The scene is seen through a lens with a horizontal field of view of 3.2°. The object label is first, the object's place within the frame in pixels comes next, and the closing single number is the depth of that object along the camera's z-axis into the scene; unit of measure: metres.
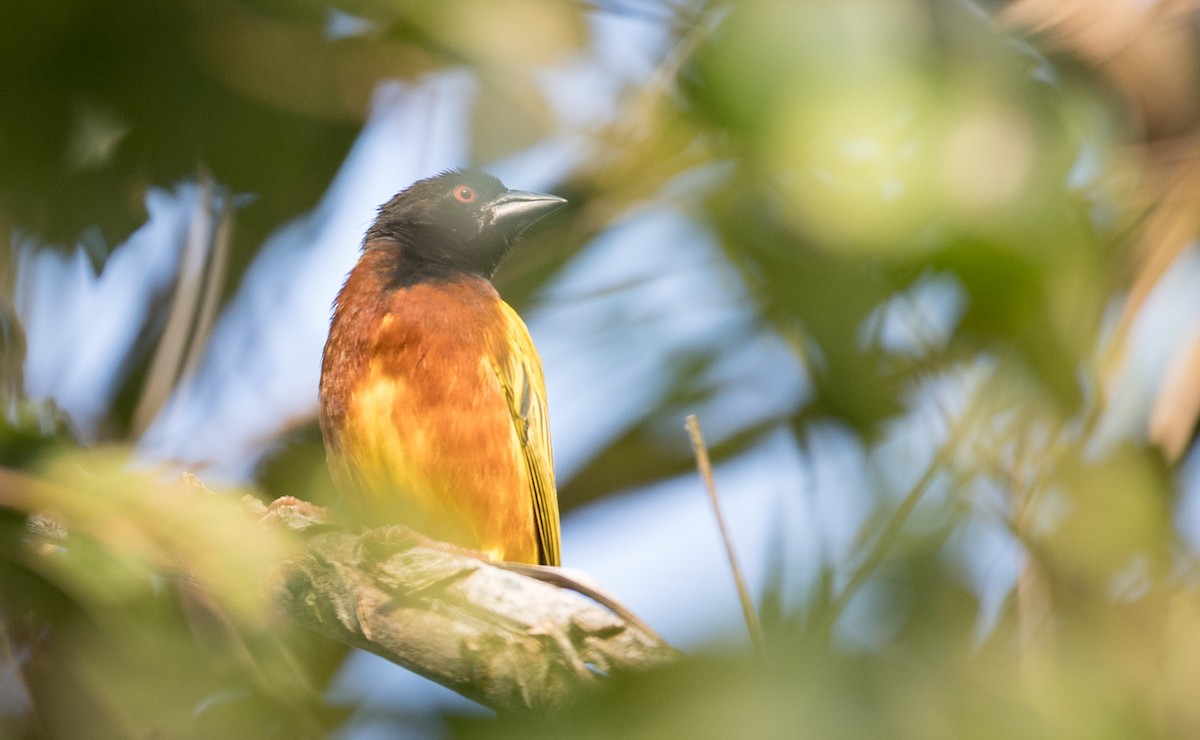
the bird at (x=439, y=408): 4.96
